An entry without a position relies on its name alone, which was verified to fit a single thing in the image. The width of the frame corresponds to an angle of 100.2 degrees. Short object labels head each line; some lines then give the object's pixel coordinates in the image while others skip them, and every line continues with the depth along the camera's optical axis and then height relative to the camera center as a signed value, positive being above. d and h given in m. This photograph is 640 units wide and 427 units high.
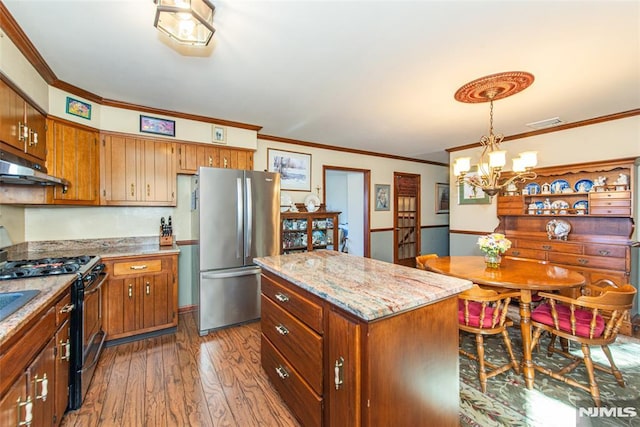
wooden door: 5.71 -0.14
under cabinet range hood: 1.63 +0.25
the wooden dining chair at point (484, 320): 1.98 -0.84
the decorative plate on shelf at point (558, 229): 3.48 -0.23
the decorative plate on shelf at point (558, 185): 3.60 +0.36
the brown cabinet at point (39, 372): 1.03 -0.74
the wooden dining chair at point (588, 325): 1.80 -0.83
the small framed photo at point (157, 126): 3.03 +1.00
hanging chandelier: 2.37 +1.16
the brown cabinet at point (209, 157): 3.25 +0.70
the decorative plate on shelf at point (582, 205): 3.36 +0.09
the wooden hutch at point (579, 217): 3.00 -0.07
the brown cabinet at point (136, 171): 2.86 +0.46
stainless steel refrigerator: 2.89 -0.31
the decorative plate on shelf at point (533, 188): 3.85 +0.35
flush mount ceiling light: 1.36 +1.06
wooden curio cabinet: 3.93 -0.29
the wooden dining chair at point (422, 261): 2.92 -0.55
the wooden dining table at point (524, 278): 2.03 -0.54
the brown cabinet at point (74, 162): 2.43 +0.49
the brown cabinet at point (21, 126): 1.76 +0.64
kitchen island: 1.10 -0.63
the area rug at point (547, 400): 1.69 -1.31
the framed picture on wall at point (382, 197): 5.42 +0.31
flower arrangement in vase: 2.54 -0.34
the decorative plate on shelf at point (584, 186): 3.39 +0.34
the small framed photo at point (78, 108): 2.56 +1.02
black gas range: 1.75 -0.67
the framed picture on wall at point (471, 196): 4.45 +0.28
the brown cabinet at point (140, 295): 2.54 -0.83
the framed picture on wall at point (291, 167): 4.24 +0.73
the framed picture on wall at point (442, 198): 6.38 +0.34
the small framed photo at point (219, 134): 3.42 +1.00
